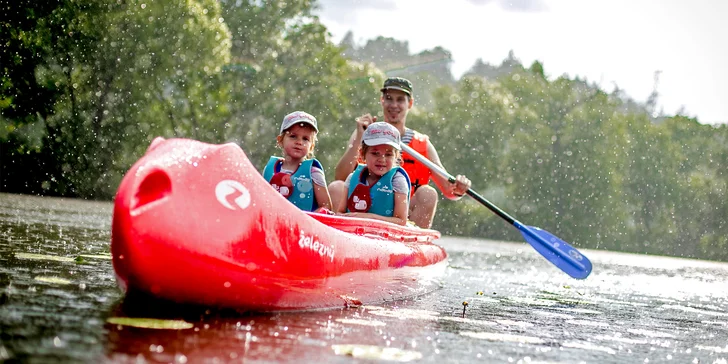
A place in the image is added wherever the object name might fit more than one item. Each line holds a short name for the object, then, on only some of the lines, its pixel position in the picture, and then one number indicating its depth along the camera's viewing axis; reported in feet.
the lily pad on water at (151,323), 24.86
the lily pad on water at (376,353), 24.20
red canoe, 25.67
